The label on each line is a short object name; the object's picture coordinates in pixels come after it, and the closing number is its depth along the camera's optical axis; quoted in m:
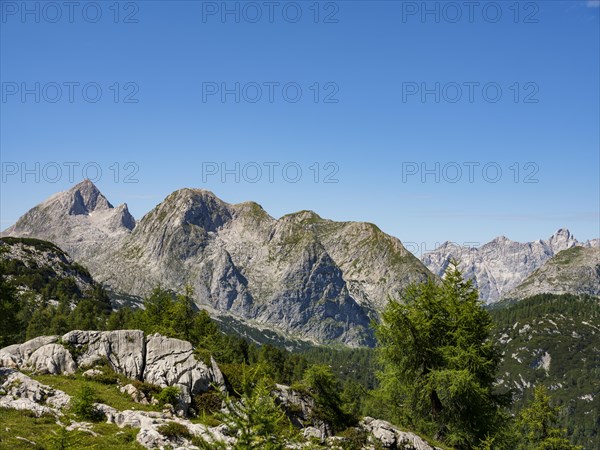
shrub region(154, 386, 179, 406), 36.31
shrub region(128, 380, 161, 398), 37.87
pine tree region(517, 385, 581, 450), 52.47
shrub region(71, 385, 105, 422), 31.05
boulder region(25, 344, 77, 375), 40.59
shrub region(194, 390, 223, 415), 38.16
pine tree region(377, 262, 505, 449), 37.88
